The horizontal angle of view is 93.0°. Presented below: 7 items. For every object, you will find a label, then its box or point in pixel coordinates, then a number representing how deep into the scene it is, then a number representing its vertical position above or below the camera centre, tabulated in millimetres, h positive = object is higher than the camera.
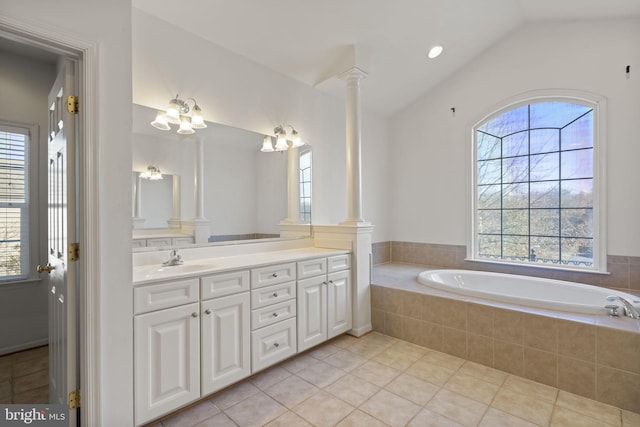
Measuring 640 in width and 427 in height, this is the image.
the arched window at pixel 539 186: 3076 +266
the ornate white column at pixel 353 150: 2990 +605
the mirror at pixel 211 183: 2238 +242
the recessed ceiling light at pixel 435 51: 3234 +1725
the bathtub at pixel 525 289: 2227 -723
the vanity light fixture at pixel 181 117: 2262 +721
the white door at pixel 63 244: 1492 -174
